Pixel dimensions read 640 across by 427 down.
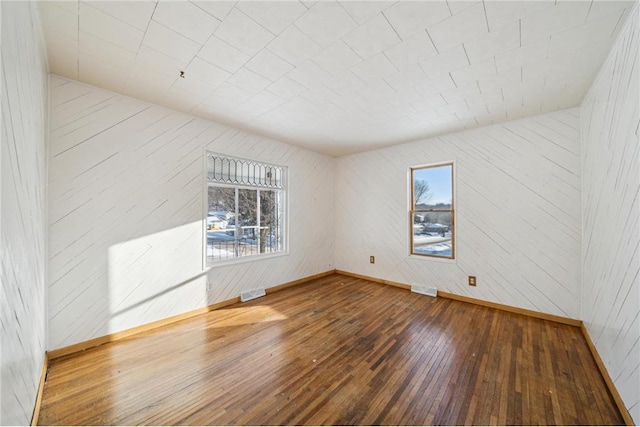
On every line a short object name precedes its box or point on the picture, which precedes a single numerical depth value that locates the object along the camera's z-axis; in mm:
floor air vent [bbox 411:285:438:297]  3942
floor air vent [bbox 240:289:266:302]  3673
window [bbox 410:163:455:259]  3961
